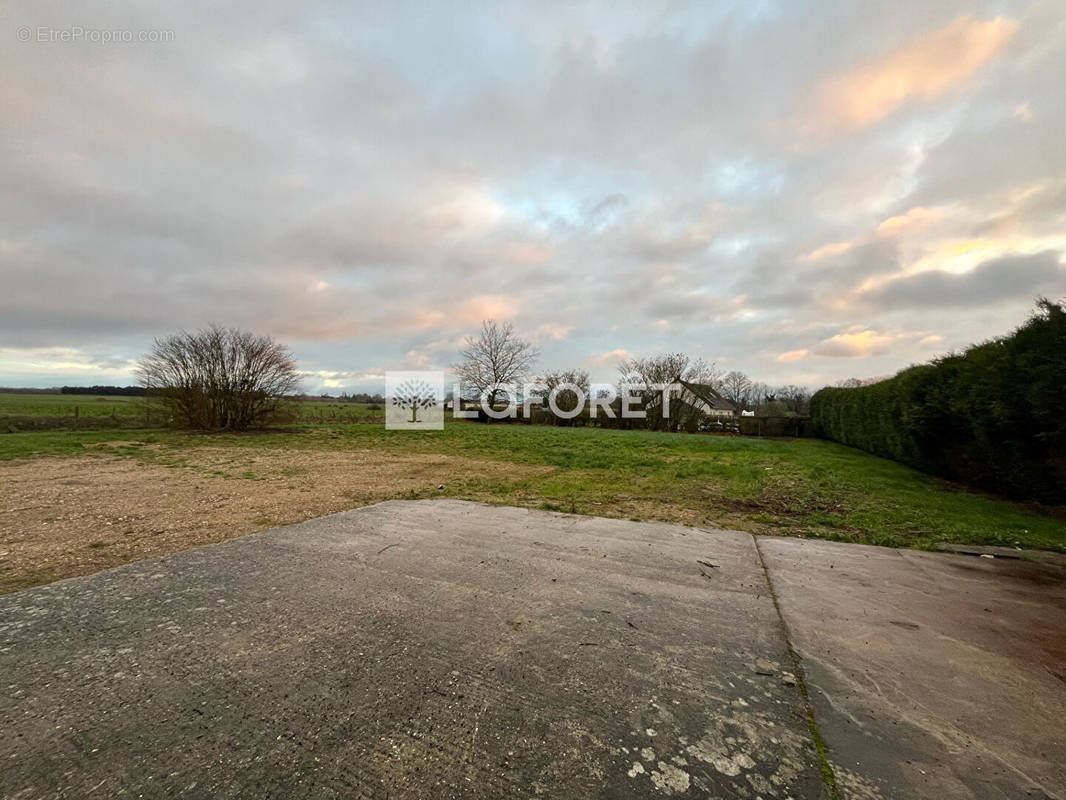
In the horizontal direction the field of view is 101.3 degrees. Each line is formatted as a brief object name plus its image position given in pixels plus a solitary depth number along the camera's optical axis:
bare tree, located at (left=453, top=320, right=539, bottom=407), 32.22
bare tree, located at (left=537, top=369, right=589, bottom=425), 28.50
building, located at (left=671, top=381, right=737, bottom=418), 26.48
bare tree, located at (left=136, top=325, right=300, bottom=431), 15.95
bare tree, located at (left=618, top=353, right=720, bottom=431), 26.41
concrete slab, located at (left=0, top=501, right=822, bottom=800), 1.46
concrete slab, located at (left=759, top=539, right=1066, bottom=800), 1.54
